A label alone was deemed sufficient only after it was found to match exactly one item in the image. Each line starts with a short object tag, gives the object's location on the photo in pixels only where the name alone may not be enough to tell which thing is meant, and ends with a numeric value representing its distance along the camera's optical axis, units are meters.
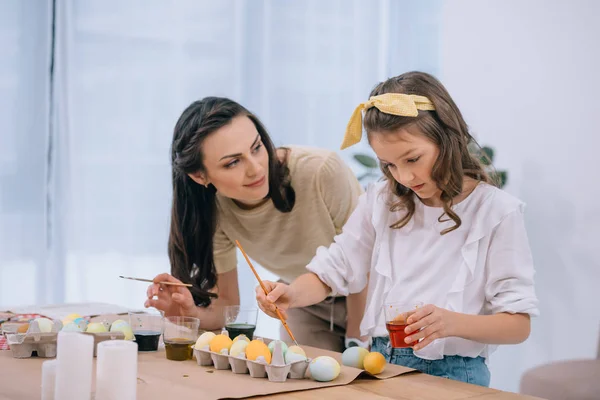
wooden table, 1.46
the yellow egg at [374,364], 1.65
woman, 2.37
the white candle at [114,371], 1.28
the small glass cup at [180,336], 1.79
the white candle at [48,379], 1.32
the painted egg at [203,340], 1.73
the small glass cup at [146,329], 1.89
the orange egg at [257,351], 1.59
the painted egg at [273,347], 1.61
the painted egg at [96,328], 1.85
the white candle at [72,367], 1.27
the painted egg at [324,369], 1.58
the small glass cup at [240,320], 1.90
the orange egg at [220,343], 1.68
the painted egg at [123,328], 1.87
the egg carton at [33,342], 1.78
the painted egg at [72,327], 1.78
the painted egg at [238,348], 1.64
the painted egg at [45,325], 1.80
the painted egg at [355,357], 1.69
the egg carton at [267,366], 1.57
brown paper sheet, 1.46
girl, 1.81
